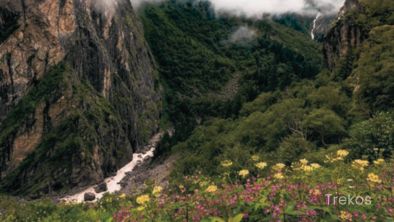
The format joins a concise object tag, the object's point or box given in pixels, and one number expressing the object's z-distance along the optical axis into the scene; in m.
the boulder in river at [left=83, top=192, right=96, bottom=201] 137.68
